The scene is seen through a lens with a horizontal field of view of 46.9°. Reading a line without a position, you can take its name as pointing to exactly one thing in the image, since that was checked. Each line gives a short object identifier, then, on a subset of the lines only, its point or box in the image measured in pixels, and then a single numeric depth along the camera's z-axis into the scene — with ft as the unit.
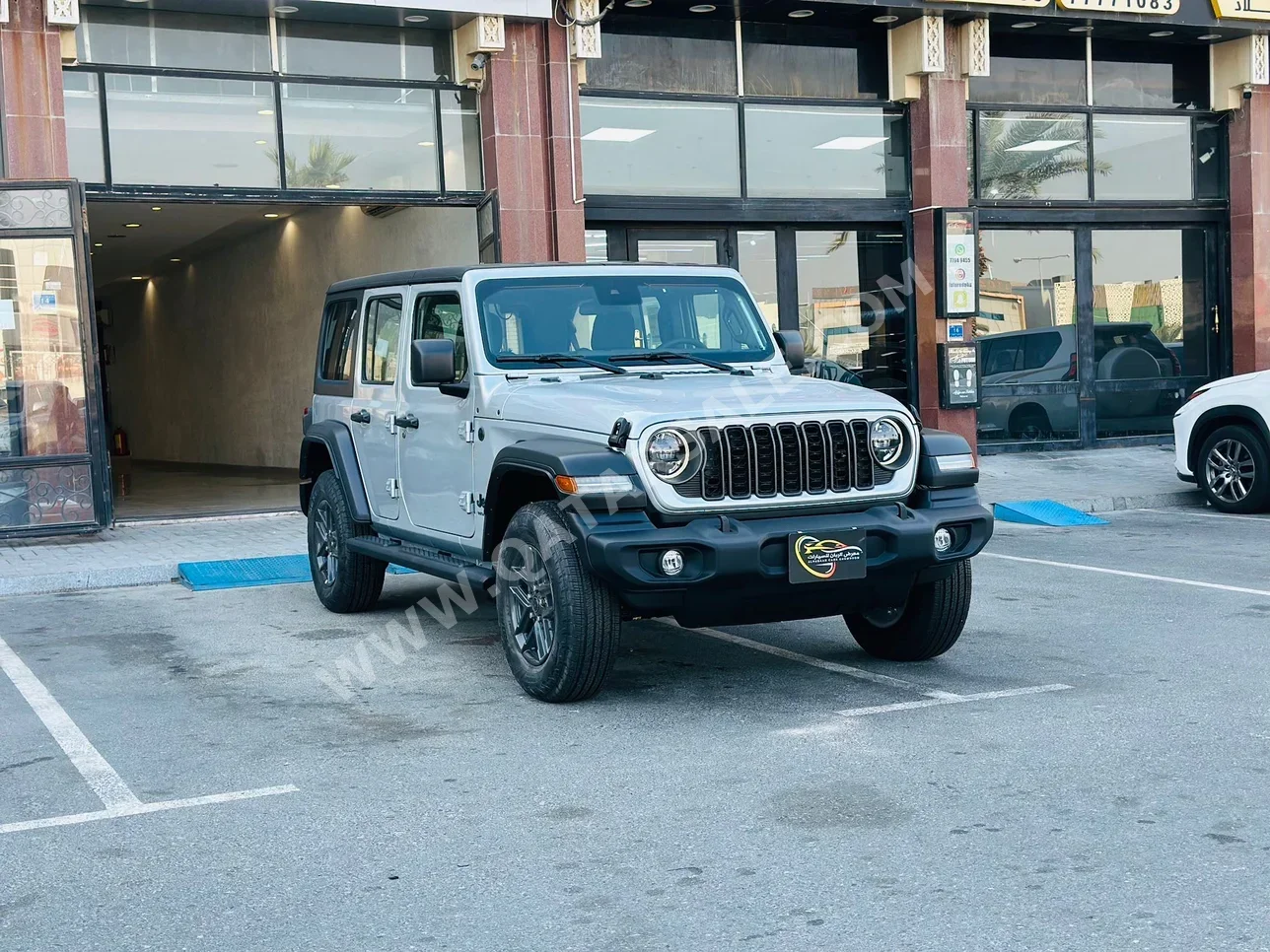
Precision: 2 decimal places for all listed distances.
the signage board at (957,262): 53.16
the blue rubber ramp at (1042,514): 42.37
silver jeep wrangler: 19.47
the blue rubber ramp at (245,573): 33.81
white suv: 41.83
